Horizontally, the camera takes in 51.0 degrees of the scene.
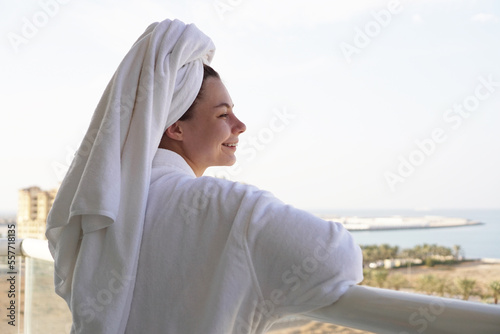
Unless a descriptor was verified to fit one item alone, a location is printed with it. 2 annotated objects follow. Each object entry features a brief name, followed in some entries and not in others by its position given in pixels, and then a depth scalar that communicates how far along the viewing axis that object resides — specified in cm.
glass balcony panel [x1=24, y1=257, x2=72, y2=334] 158
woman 69
